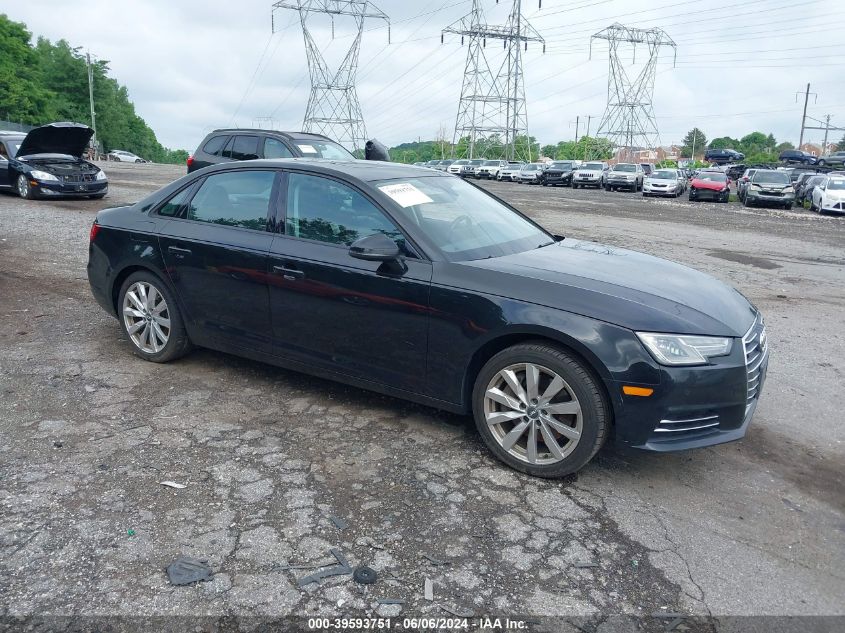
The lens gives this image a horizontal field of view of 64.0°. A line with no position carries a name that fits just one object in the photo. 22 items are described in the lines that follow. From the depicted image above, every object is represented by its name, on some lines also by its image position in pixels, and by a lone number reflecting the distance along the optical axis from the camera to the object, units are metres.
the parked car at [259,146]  12.38
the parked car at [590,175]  39.56
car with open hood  15.21
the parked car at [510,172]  48.08
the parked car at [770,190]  26.88
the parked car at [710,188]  30.28
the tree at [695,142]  129.06
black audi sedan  3.46
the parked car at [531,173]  45.22
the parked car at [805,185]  28.48
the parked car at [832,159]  46.12
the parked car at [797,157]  51.97
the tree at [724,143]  123.34
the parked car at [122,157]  68.19
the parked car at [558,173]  42.34
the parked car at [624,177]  37.22
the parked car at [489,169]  50.56
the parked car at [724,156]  66.88
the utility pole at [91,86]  71.62
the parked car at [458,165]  50.31
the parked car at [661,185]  32.53
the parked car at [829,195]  24.42
